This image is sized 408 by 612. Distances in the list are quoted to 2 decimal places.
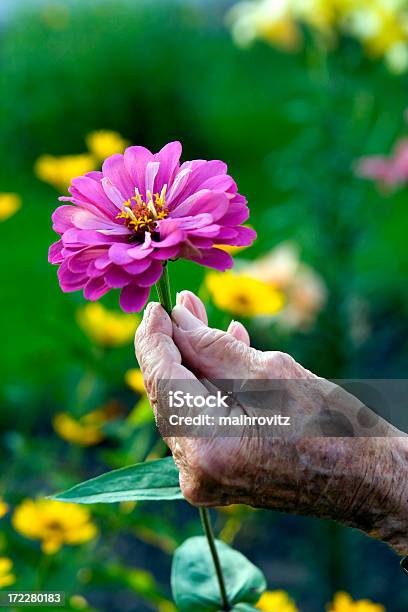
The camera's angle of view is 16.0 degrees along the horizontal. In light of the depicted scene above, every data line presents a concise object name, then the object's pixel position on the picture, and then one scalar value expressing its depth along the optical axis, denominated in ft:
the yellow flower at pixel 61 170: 3.49
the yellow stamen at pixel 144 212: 1.97
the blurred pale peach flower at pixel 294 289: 4.82
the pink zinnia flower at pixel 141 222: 1.91
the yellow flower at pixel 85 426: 3.21
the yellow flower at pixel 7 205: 2.95
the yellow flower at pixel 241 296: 3.09
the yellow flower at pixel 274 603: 2.63
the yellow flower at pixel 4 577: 2.48
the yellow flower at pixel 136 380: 2.82
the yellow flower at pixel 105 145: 3.79
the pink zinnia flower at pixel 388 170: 6.55
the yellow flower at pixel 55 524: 2.72
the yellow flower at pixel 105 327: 3.37
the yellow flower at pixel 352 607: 2.61
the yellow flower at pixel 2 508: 2.52
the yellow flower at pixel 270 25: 4.94
